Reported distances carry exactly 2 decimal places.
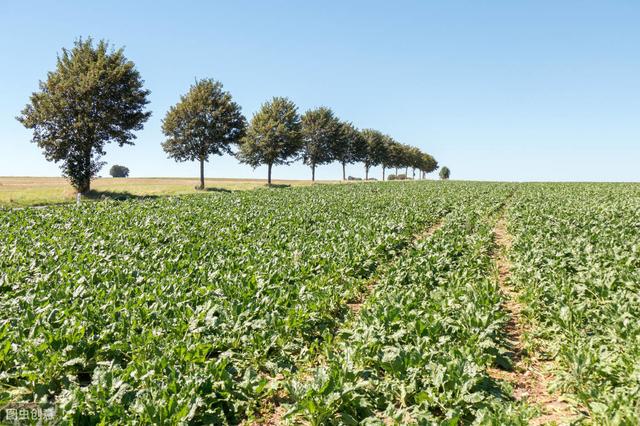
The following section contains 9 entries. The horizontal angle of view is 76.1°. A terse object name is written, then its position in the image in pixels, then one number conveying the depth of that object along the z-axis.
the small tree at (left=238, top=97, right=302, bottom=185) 57.97
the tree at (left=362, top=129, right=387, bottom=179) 92.56
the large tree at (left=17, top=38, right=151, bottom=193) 38.09
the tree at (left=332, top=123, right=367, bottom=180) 75.67
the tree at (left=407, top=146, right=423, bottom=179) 123.94
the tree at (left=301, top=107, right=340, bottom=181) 72.69
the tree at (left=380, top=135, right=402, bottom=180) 100.26
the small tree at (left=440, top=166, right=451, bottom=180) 158.75
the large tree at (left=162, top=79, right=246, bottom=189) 52.25
